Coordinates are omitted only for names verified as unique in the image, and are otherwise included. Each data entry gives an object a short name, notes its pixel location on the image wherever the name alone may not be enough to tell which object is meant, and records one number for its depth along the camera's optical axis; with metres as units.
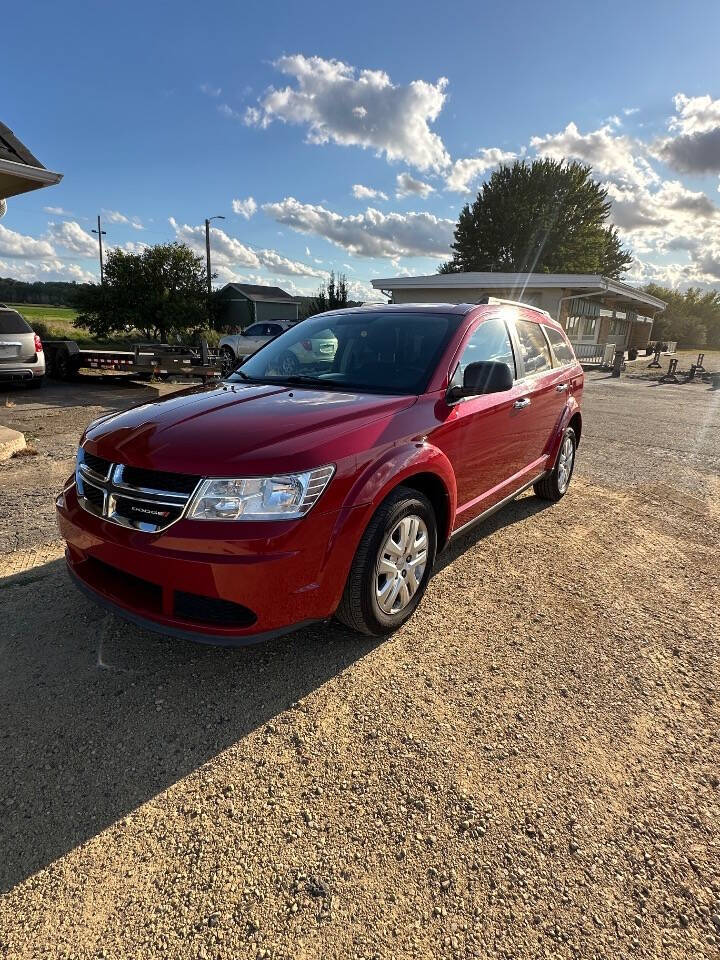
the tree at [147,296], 25.72
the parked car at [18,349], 10.25
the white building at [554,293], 23.95
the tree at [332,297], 30.09
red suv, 2.23
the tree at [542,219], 46.44
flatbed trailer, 12.04
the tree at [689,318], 57.41
